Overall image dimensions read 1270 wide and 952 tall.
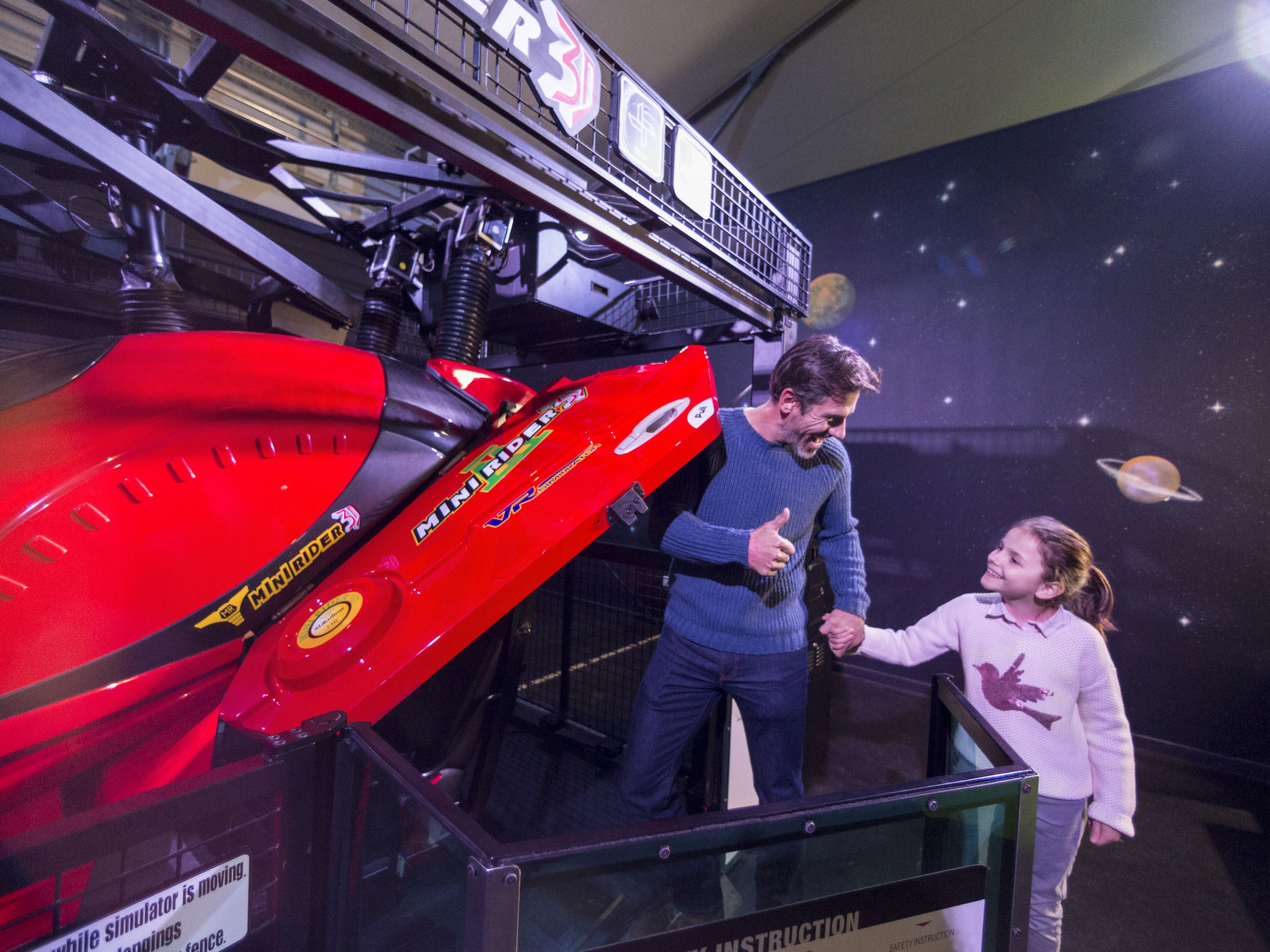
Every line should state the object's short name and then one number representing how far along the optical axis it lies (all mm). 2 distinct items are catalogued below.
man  1178
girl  1061
